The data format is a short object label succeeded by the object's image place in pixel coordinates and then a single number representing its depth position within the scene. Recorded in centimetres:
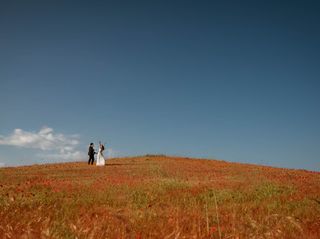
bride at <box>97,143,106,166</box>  3609
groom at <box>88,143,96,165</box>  3975
